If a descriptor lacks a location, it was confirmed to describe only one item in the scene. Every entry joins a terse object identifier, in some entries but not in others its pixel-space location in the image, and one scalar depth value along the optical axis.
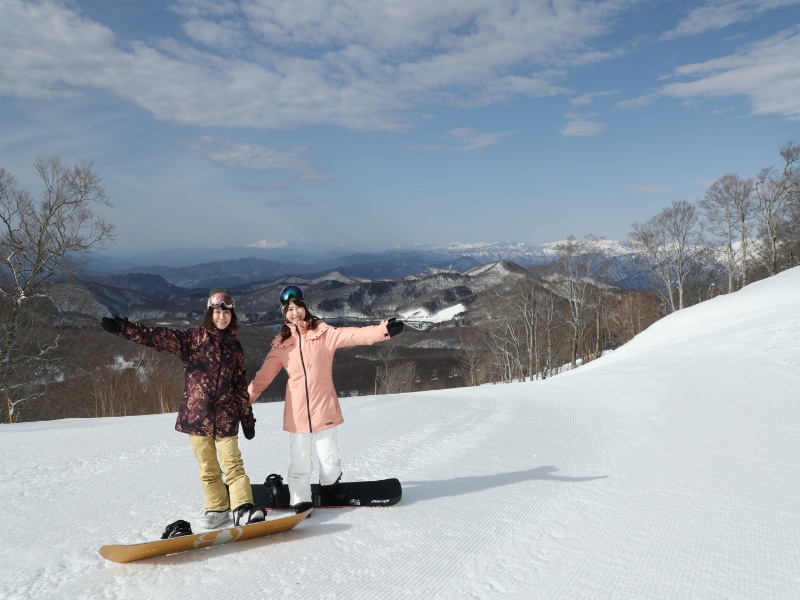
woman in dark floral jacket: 3.56
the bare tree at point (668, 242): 45.53
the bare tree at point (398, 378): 59.92
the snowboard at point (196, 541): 2.85
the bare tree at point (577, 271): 40.03
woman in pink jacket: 3.93
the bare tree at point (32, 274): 20.97
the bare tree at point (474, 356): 55.09
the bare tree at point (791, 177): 37.97
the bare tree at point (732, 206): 43.03
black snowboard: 4.04
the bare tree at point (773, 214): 40.50
